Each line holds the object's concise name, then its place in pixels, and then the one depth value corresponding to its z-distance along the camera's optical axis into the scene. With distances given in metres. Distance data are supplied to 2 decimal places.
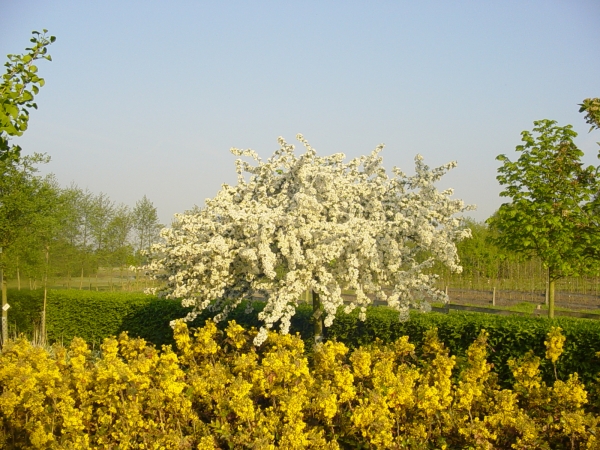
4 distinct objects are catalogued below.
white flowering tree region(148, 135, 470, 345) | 8.01
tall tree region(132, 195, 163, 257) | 29.89
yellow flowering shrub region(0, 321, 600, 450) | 5.48
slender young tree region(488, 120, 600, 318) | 12.92
